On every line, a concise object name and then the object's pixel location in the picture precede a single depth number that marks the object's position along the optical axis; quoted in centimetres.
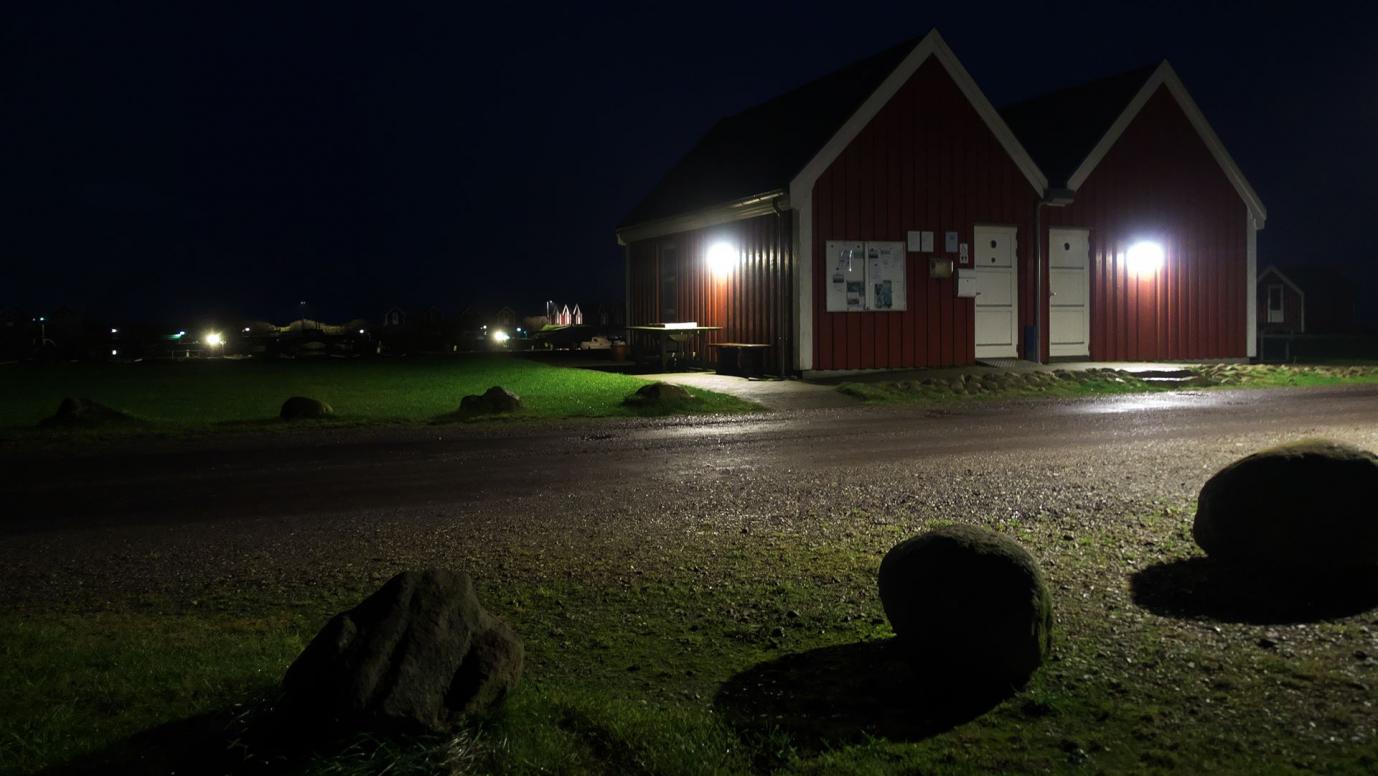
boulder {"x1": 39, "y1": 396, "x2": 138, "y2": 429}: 1485
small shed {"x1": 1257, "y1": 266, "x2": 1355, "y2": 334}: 7094
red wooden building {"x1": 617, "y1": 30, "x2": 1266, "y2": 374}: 2294
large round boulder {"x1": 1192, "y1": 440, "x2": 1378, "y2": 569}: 603
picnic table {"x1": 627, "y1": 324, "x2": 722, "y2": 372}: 2545
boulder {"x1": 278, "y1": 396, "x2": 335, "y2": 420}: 1599
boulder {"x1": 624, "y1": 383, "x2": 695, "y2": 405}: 1761
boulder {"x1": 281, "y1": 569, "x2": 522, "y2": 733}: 406
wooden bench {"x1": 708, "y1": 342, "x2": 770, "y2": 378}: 2364
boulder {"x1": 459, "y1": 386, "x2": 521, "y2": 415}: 1664
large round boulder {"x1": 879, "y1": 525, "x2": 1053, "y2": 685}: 479
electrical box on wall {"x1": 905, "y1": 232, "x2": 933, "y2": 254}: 2358
